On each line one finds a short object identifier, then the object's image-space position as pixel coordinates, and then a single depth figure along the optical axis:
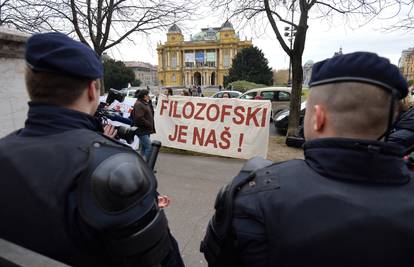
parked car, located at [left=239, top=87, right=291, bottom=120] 15.40
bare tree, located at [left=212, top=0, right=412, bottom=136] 9.30
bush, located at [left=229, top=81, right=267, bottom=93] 37.12
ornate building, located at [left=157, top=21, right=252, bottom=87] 93.00
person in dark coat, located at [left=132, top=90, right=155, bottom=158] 6.54
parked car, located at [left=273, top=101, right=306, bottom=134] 11.75
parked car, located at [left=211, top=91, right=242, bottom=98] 20.79
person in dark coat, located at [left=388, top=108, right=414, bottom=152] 3.00
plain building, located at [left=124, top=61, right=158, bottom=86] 118.80
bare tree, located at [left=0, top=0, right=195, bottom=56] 10.27
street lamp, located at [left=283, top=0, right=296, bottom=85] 14.11
